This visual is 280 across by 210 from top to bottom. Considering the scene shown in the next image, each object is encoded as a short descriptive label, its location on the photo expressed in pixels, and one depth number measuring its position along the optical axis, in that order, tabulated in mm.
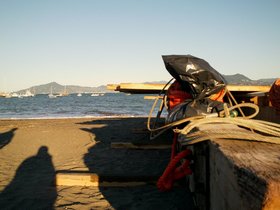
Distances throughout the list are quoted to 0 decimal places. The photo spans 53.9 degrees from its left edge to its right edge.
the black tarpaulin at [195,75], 4383
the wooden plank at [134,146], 8336
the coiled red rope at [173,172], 3330
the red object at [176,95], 5000
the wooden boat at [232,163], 1145
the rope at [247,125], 1867
